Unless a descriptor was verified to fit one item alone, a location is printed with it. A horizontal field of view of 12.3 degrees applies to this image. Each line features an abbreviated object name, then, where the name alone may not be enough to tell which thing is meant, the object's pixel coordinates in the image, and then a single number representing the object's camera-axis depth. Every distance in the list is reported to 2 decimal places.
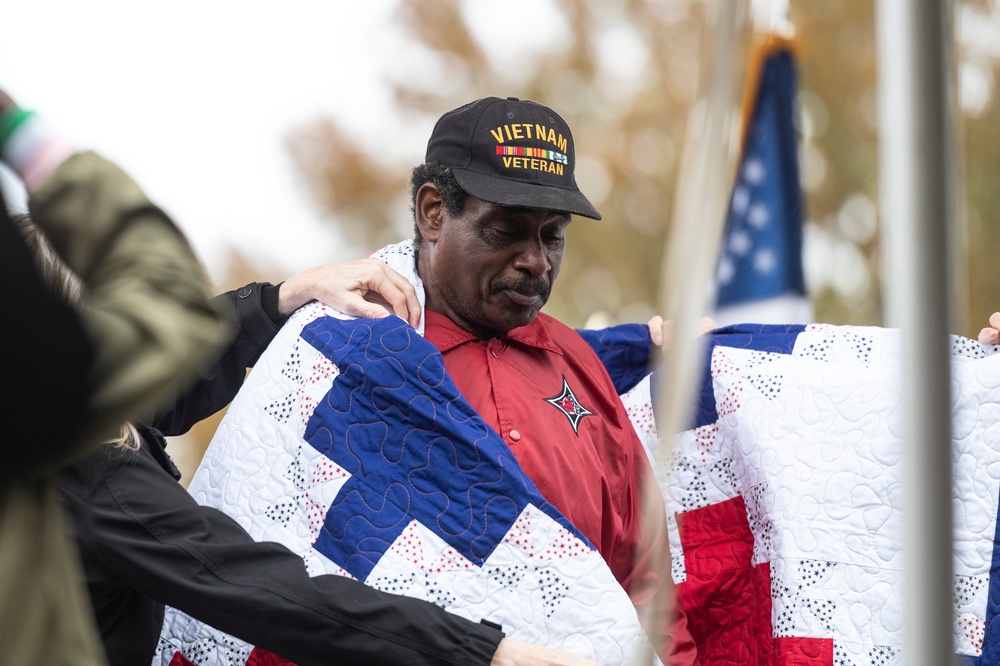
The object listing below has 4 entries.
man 5.30
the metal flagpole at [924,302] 3.68
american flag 6.13
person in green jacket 3.85
